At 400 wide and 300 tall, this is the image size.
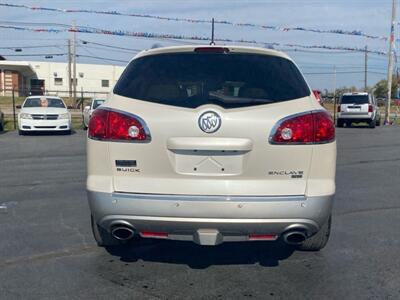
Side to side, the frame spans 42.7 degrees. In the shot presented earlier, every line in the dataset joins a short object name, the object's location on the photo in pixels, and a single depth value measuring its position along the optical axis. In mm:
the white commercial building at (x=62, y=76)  63131
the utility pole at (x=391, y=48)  31375
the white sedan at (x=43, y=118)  18688
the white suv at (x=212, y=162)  3623
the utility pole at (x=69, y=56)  47806
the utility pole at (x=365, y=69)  66212
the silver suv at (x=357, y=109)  26125
